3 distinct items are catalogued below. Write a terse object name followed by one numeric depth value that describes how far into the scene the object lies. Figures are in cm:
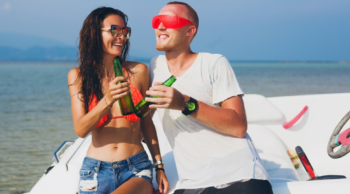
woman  228
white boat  268
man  206
